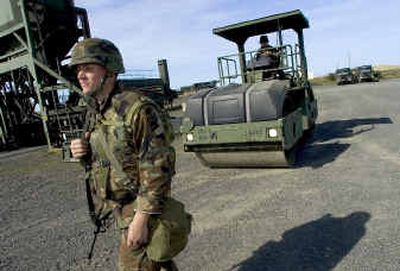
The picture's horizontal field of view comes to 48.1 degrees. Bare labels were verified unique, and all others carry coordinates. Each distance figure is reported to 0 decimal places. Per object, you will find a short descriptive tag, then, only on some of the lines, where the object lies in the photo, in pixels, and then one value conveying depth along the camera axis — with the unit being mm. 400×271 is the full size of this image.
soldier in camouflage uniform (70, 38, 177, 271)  2326
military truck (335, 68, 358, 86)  41156
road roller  6922
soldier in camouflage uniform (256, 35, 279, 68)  8898
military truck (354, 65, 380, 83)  41188
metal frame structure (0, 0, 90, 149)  13094
